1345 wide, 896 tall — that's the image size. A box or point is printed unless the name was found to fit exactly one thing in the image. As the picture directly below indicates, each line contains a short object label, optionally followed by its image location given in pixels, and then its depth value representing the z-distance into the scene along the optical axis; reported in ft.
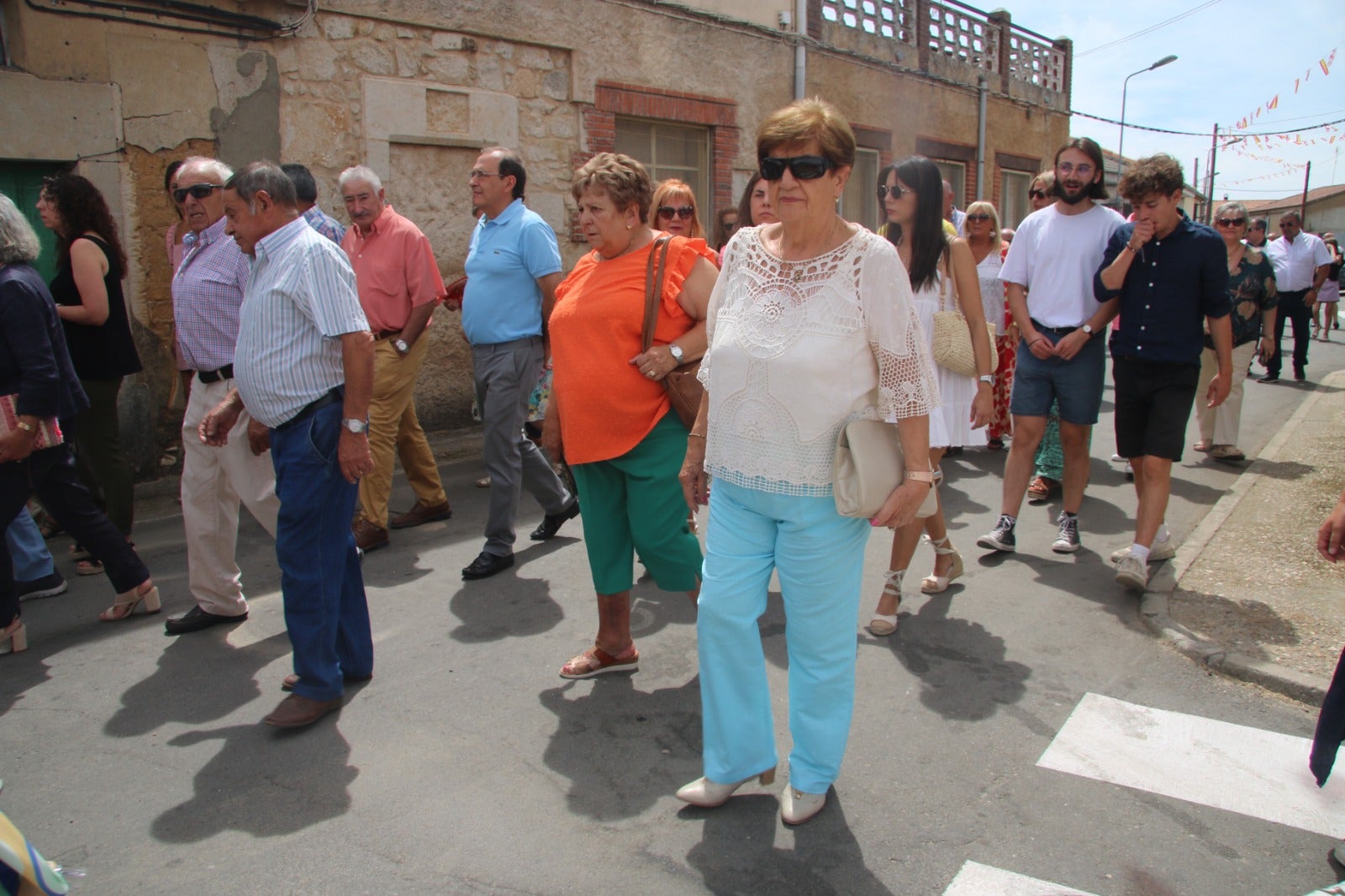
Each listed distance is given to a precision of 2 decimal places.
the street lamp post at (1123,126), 86.84
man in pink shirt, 18.17
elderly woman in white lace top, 8.39
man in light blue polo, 16.81
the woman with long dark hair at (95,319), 16.11
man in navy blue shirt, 15.23
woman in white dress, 13.25
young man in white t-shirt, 16.48
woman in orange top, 11.30
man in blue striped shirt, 11.08
